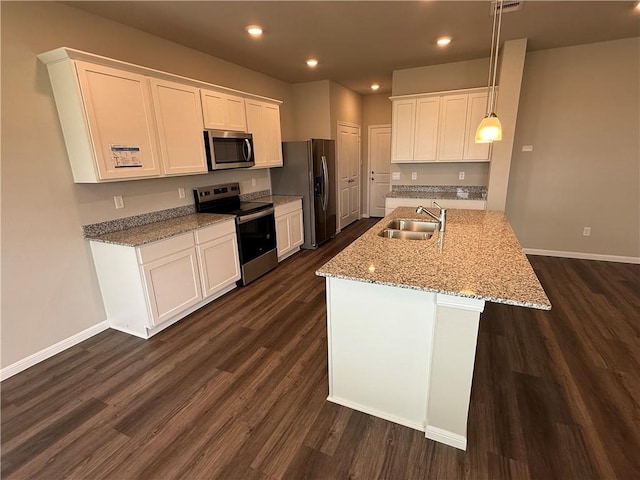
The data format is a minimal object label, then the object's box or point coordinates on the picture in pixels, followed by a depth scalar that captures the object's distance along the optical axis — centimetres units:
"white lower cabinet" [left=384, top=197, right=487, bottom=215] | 418
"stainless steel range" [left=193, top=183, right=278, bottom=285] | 365
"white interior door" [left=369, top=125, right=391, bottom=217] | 678
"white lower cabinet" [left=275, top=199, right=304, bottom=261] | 434
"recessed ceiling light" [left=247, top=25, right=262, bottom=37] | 300
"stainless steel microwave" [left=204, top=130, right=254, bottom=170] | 340
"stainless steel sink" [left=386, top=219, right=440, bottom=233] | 285
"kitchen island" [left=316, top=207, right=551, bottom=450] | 148
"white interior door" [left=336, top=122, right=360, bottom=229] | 593
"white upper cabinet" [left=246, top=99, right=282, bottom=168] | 403
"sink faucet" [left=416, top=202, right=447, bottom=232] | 249
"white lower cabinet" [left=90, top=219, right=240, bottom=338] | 259
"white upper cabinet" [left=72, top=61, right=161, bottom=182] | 231
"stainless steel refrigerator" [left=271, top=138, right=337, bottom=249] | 474
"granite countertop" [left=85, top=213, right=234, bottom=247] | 257
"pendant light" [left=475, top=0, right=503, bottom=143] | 223
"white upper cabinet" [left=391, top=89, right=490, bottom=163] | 420
